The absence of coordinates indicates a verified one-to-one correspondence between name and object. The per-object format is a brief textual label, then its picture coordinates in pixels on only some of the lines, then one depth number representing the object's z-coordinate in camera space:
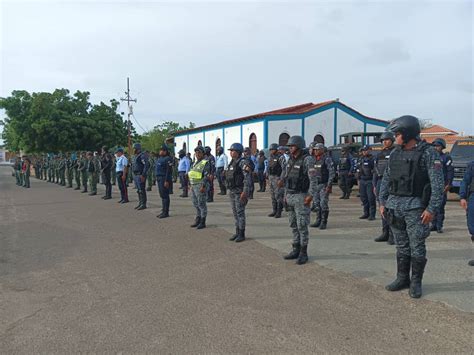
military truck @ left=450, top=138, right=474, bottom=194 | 12.93
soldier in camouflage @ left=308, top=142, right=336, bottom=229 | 8.23
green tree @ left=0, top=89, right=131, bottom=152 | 26.11
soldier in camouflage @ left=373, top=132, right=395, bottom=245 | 6.32
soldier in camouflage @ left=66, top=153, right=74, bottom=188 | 19.46
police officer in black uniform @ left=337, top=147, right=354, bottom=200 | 14.60
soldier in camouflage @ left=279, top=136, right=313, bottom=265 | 5.62
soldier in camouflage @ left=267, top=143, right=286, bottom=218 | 9.67
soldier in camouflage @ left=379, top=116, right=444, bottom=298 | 4.07
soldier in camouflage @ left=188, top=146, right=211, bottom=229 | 8.31
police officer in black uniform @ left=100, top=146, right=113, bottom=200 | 13.98
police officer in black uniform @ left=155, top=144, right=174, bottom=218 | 9.98
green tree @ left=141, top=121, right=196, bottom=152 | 57.66
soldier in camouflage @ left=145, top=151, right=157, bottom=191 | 18.11
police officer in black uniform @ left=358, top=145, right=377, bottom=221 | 8.71
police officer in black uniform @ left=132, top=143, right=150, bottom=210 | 11.47
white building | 26.62
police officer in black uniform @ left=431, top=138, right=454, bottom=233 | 7.67
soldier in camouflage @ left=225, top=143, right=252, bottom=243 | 7.12
